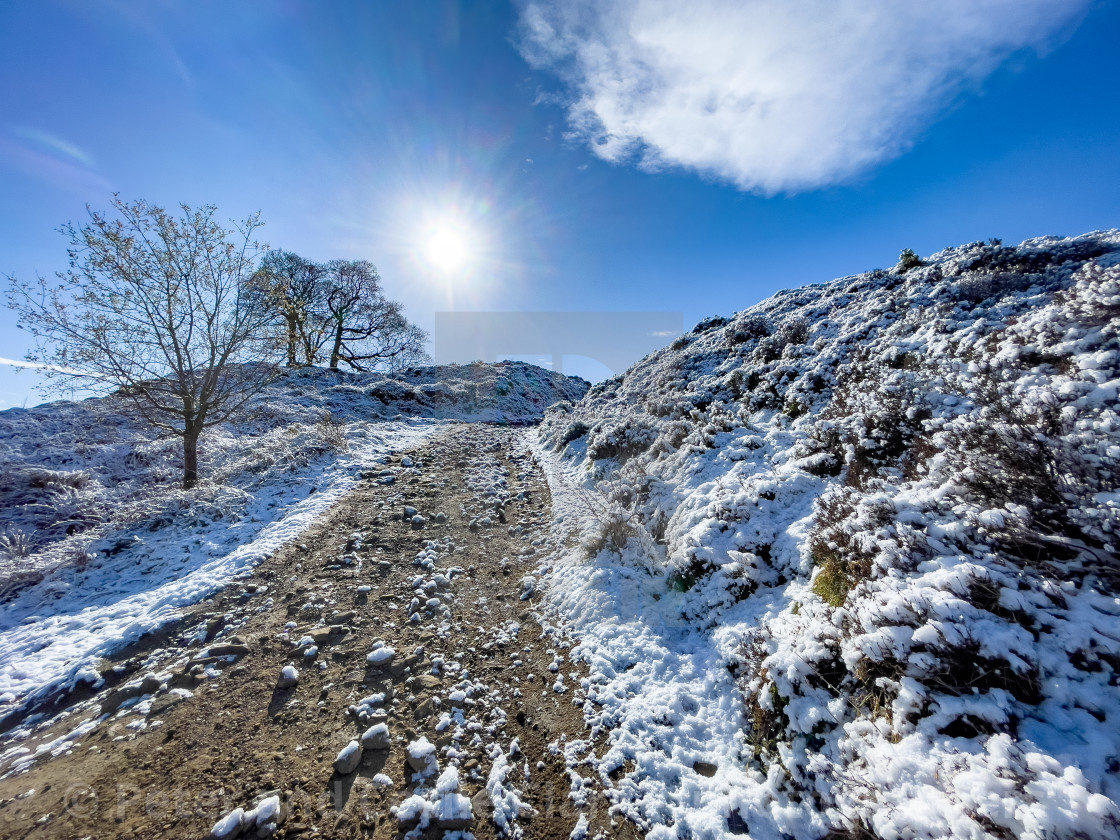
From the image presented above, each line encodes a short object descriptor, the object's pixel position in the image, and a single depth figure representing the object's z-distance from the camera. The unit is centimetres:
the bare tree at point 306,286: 3094
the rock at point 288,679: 493
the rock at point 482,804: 367
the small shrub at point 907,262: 1286
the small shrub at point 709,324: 1986
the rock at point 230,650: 538
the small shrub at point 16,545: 735
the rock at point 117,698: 455
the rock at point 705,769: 391
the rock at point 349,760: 389
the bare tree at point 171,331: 939
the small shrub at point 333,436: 1432
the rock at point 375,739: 418
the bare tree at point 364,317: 3431
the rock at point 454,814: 351
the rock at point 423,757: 397
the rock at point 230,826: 327
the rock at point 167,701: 451
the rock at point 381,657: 530
